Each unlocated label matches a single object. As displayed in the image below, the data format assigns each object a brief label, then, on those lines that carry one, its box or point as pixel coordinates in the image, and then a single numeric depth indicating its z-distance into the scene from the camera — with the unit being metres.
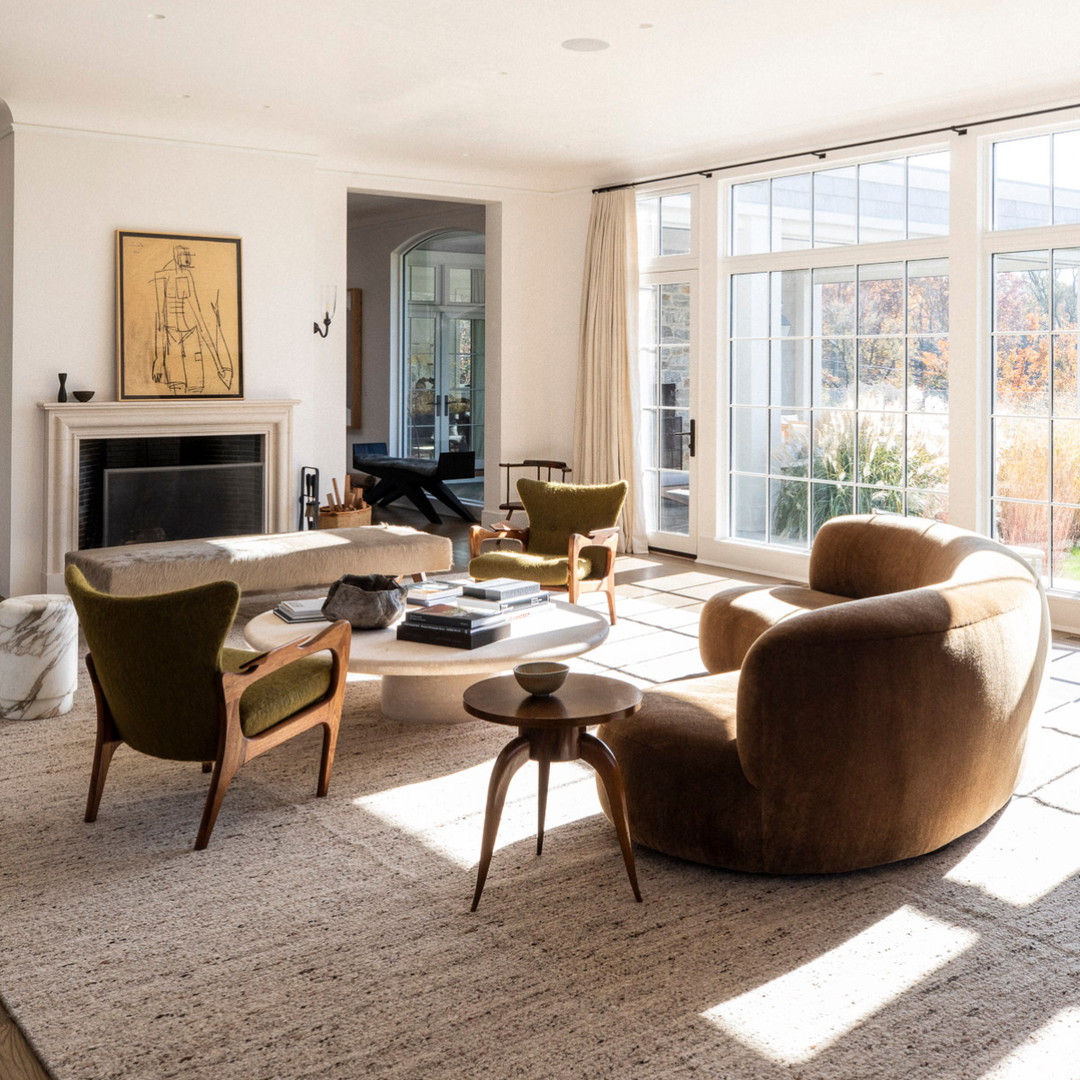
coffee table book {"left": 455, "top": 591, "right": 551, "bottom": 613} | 4.45
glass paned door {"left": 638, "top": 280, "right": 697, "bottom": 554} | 8.73
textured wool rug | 2.37
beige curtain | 8.83
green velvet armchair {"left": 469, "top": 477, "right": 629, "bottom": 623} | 6.31
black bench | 10.79
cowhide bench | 5.84
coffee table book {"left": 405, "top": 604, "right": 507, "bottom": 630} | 4.16
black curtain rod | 6.27
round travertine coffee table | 3.97
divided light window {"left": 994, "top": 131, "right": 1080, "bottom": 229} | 6.20
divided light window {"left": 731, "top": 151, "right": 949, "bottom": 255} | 6.95
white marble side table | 4.70
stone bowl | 4.36
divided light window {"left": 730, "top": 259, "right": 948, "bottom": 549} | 7.05
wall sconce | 8.46
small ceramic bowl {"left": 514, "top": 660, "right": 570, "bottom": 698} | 3.10
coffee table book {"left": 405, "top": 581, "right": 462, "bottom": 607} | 4.64
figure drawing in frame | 7.46
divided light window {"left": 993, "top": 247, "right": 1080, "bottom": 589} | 6.27
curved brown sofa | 2.98
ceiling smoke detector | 5.55
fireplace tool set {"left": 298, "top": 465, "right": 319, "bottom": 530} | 8.26
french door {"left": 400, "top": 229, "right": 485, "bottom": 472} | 12.37
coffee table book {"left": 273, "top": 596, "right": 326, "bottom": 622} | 4.42
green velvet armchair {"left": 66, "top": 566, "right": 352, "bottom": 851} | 3.30
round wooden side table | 2.98
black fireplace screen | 7.52
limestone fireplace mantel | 7.20
